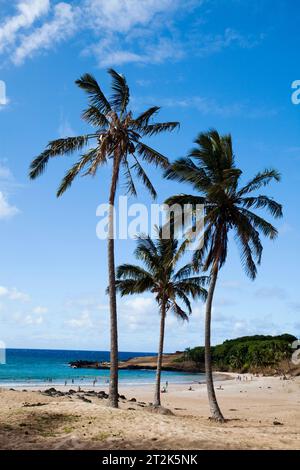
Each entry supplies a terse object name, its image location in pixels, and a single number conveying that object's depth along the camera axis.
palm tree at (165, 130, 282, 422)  22.16
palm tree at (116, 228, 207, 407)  29.48
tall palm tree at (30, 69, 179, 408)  19.19
